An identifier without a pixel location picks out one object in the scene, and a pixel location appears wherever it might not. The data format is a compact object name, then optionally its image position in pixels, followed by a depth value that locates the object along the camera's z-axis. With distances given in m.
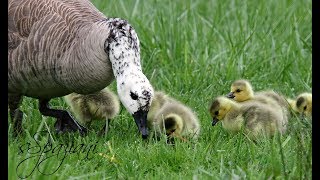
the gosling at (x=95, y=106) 12.45
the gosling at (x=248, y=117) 11.87
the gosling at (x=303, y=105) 12.80
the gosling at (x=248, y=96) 12.69
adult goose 10.96
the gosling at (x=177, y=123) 11.83
